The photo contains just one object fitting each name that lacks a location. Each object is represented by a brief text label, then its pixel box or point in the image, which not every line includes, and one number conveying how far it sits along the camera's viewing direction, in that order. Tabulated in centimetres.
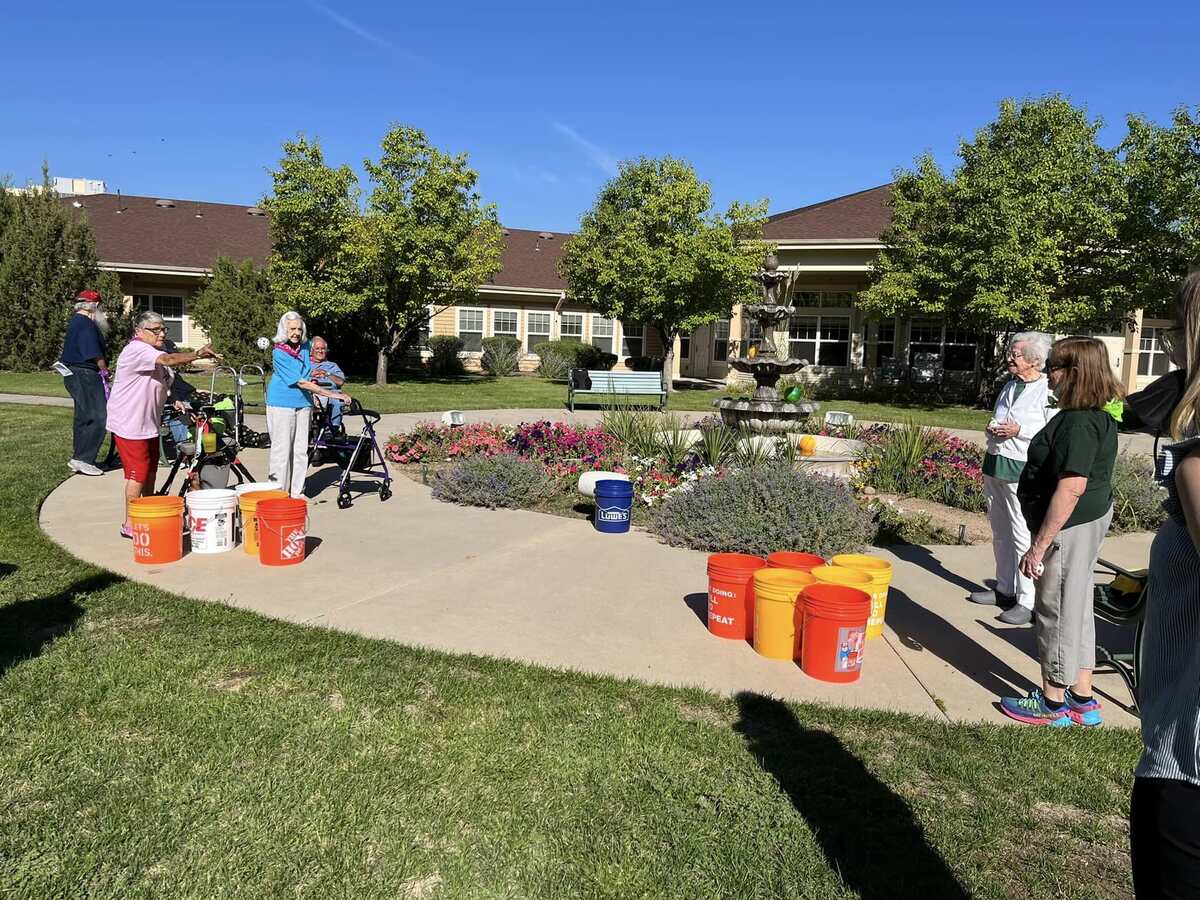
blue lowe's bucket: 720
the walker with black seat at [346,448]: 811
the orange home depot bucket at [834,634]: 417
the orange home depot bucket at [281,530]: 585
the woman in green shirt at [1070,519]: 366
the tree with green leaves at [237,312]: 2234
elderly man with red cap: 900
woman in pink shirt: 620
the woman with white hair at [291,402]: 723
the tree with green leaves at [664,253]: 2408
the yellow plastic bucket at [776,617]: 450
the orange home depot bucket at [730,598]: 476
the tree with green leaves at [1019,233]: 1909
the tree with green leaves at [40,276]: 2200
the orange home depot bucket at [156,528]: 580
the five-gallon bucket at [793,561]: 504
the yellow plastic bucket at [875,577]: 483
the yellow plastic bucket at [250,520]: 612
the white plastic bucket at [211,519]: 612
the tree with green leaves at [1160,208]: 1853
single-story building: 2598
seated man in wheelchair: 825
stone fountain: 998
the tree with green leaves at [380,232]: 2203
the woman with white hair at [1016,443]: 525
